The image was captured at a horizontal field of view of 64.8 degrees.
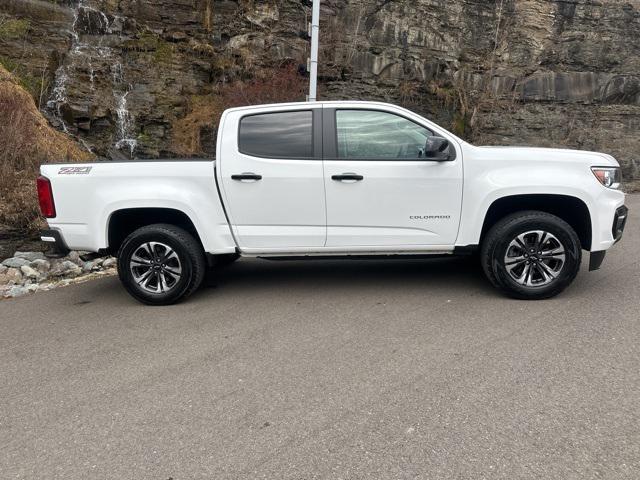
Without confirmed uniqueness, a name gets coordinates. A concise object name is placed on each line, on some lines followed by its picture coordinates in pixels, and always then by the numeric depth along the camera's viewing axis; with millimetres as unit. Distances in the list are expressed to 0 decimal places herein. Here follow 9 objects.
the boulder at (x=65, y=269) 6859
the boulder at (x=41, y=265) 6916
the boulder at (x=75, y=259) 7160
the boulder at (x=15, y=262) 6977
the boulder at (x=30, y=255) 7282
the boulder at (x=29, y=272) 6715
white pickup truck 4887
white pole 10555
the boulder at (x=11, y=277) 6536
